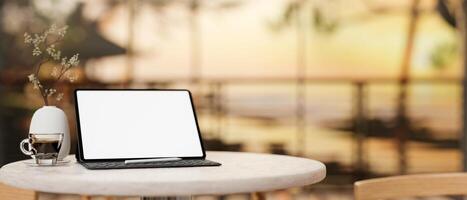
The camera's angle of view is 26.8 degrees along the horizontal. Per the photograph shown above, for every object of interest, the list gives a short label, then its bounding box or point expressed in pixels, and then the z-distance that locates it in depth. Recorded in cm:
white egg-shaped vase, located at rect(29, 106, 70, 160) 226
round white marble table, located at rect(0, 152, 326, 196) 186
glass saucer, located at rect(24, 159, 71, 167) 221
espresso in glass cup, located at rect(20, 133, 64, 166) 220
